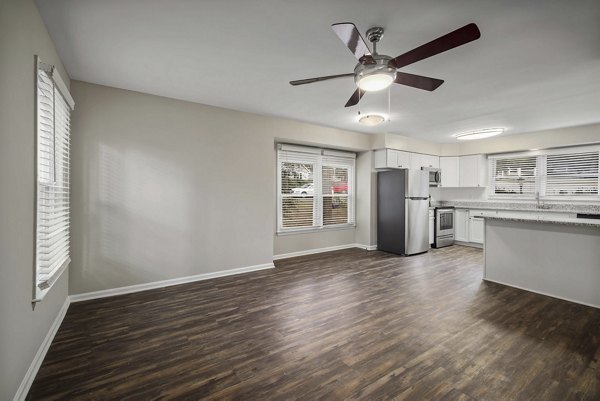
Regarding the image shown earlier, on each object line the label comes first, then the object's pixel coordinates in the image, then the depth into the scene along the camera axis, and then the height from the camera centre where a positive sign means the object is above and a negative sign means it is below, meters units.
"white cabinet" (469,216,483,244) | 6.23 -0.76
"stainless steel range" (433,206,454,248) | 6.34 -0.69
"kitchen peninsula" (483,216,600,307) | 3.13 -0.74
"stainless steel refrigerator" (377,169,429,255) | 5.51 -0.30
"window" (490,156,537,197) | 5.94 +0.53
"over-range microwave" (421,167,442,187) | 6.55 +0.52
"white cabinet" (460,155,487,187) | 6.48 +0.68
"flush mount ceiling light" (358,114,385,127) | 3.55 +1.06
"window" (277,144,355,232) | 5.28 +0.19
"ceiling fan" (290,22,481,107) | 1.65 +1.03
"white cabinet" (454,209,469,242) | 6.51 -0.67
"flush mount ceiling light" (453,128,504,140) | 5.03 +1.28
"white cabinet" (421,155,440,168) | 6.47 +0.92
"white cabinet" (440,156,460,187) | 6.83 +0.70
